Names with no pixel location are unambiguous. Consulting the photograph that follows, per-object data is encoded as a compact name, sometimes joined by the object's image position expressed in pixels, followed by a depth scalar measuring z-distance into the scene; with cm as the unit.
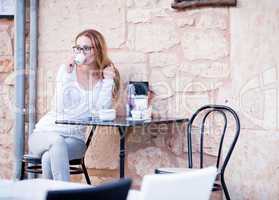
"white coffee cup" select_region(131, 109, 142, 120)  472
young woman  470
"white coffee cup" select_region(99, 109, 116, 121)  460
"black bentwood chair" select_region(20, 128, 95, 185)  474
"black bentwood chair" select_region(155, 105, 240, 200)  452
